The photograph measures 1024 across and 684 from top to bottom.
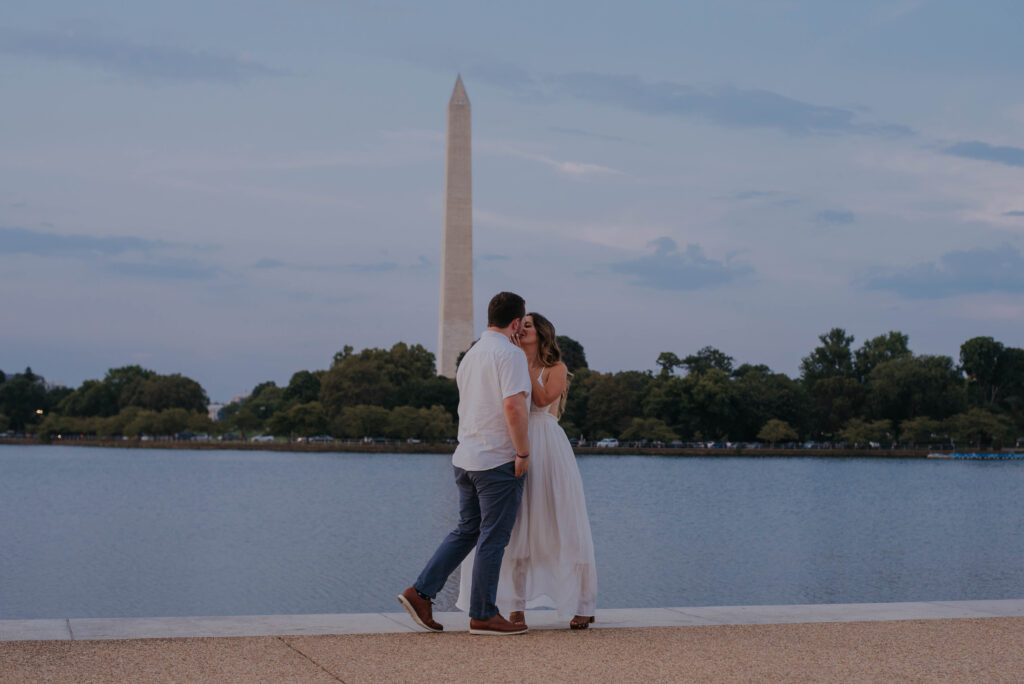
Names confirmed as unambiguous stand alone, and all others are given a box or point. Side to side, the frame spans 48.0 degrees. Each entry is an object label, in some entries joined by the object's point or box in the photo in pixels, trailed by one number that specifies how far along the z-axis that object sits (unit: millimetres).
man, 6348
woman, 6703
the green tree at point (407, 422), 87250
